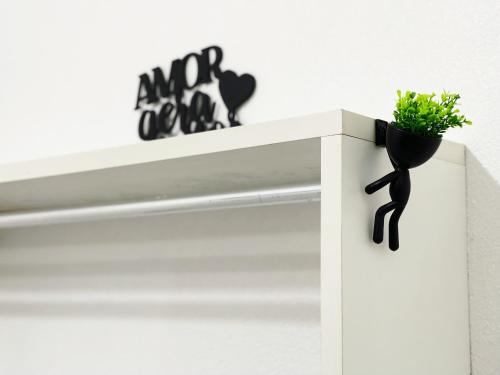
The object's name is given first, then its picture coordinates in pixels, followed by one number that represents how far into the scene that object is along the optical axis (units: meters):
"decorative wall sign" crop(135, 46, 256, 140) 1.20
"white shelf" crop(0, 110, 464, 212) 0.74
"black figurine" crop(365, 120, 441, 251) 0.69
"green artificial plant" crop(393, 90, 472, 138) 0.69
